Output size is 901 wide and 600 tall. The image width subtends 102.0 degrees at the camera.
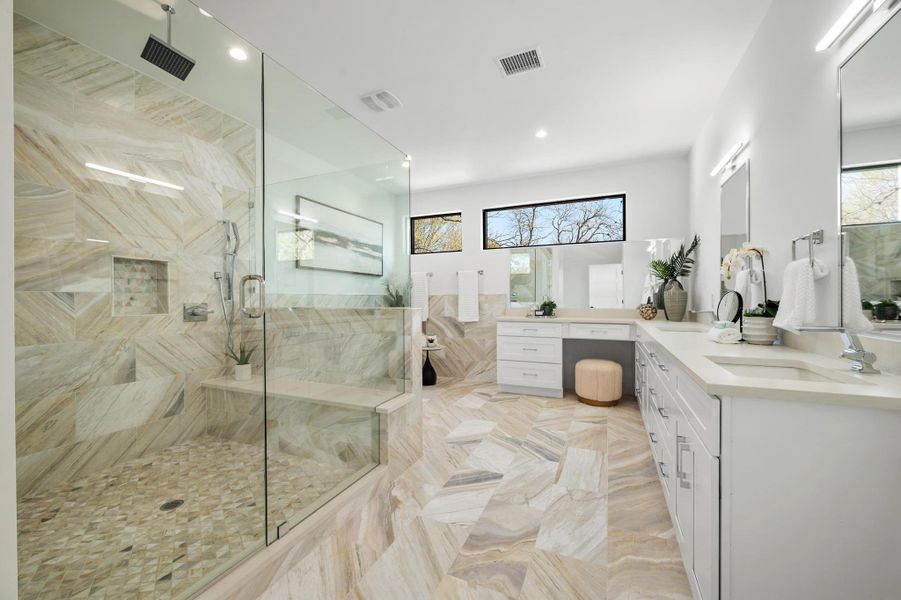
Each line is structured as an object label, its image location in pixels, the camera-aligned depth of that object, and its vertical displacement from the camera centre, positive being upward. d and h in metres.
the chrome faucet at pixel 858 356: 1.18 -0.19
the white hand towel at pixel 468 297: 4.66 +0.01
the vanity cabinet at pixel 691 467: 1.04 -0.61
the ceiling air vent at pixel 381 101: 2.71 +1.51
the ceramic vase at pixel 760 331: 1.89 -0.17
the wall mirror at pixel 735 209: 2.31 +0.60
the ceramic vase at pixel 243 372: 1.92 -0.41
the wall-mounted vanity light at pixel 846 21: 1.20 +0.98
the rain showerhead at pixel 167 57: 1.72 +1.19
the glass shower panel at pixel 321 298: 1.60 +0.00
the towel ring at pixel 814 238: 1.52 +0.25
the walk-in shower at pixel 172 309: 1.48 -0.06
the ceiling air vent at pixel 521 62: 2.25 +1.50
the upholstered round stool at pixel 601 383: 3.51 -0.83
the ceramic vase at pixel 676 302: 3.52 -0.04
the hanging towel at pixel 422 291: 4.88 +0.09
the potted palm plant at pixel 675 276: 3.53 +0.22
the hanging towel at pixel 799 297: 1.50 +0.00
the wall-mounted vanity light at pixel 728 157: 2.36 +0.97
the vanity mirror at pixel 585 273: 4.00 +0.29
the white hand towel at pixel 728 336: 1.97 -0.21
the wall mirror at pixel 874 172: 1.14 +0.42
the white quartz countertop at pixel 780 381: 0.91 -0.24
